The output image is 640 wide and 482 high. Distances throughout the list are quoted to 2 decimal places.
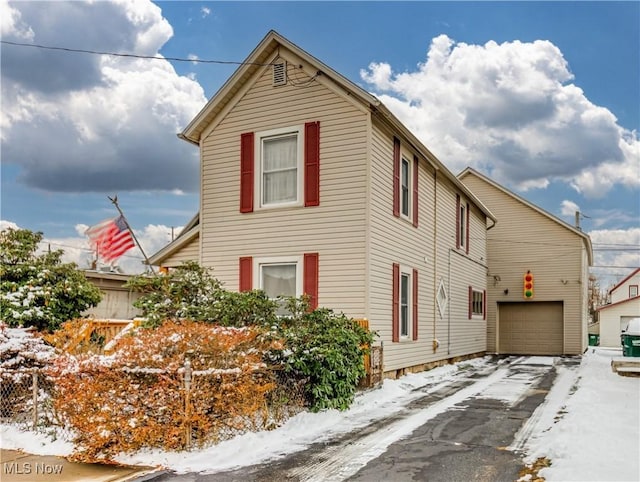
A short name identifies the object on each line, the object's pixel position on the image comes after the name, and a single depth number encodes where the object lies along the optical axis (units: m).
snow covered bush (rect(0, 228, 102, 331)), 10.48
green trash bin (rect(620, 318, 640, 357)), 19.70
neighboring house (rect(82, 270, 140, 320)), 19.25
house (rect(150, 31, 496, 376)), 11.86
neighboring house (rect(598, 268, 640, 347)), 37.66
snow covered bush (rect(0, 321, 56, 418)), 8.27
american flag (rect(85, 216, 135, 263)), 19.14
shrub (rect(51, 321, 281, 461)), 6.61
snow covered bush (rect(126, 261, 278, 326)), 9.48
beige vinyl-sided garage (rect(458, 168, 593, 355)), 23.48
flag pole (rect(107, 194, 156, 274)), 19.60
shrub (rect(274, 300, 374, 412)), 8.56
